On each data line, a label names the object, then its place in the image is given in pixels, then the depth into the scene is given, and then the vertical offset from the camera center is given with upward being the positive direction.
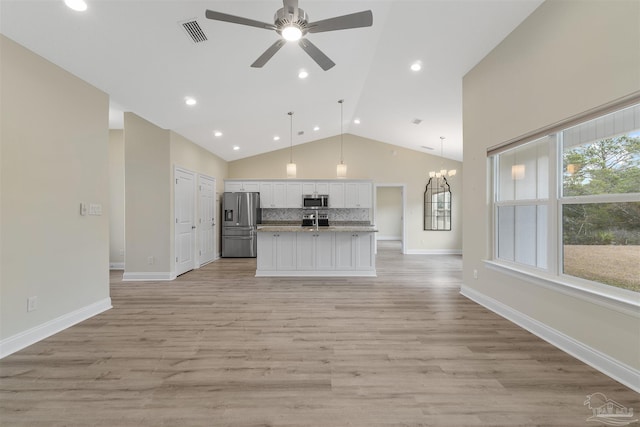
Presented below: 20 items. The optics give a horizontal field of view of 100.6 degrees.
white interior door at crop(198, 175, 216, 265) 6.06 -0.17
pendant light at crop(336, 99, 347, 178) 5.51 +0.89
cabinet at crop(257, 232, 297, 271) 5.11 -0.75
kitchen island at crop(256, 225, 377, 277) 5.11 -0.82
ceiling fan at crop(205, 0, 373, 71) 1.96 +1.47
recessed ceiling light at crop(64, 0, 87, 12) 2.12 +1.69
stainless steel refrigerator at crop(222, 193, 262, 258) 7.19 -0.37
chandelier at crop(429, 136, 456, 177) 6.64 +1.08
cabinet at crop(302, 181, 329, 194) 7.68 +0.72
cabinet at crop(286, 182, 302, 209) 7.68 +0.52
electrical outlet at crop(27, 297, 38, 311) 2.46 -0.84
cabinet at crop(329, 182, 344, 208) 7.68 +0.49
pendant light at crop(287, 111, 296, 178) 5.43 +0.90
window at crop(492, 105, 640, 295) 2.01 +0.08
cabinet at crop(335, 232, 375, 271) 5.11 -0.79
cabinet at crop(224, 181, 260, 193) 7.61 +0.78
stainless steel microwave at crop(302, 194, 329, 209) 7.60 +0.34
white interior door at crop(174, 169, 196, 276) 5.05 -0.14
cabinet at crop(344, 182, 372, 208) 7.68 +0.54
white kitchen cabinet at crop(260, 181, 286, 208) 7.65 +0.55
